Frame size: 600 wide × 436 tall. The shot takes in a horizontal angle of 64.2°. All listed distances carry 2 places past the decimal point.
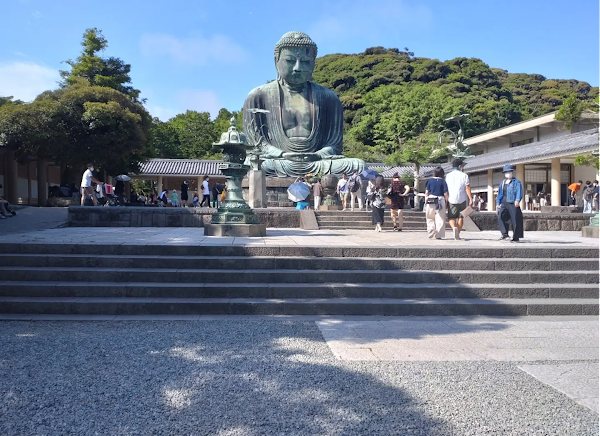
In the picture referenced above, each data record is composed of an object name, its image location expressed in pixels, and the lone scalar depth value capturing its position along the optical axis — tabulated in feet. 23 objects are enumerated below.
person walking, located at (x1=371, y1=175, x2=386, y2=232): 31.37
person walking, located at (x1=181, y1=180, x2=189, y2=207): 62.39
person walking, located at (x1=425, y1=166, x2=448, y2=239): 25.79
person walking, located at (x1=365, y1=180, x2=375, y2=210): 38.41
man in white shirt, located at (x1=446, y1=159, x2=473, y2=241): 25.40
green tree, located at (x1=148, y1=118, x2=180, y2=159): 116.26
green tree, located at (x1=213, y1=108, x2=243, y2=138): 120.26
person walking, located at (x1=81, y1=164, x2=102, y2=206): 41.68
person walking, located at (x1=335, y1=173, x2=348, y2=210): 43.14
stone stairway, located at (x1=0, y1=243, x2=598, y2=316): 16.76
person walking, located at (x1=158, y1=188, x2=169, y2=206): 78.02
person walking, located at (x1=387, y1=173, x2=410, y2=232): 31.09
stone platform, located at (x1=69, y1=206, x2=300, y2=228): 34.88
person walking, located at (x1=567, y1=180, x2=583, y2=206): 59.62
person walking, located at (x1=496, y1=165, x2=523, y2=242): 23.38
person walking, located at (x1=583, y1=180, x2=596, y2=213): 50.95
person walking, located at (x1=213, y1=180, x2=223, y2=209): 54.64
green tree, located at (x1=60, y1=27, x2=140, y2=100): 80.69
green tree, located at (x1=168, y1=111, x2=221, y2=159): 120.98
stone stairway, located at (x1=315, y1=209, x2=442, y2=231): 36.47
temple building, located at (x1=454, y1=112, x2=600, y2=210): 68.44
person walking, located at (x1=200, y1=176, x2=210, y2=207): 56.11
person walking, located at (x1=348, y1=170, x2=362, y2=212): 40.65
